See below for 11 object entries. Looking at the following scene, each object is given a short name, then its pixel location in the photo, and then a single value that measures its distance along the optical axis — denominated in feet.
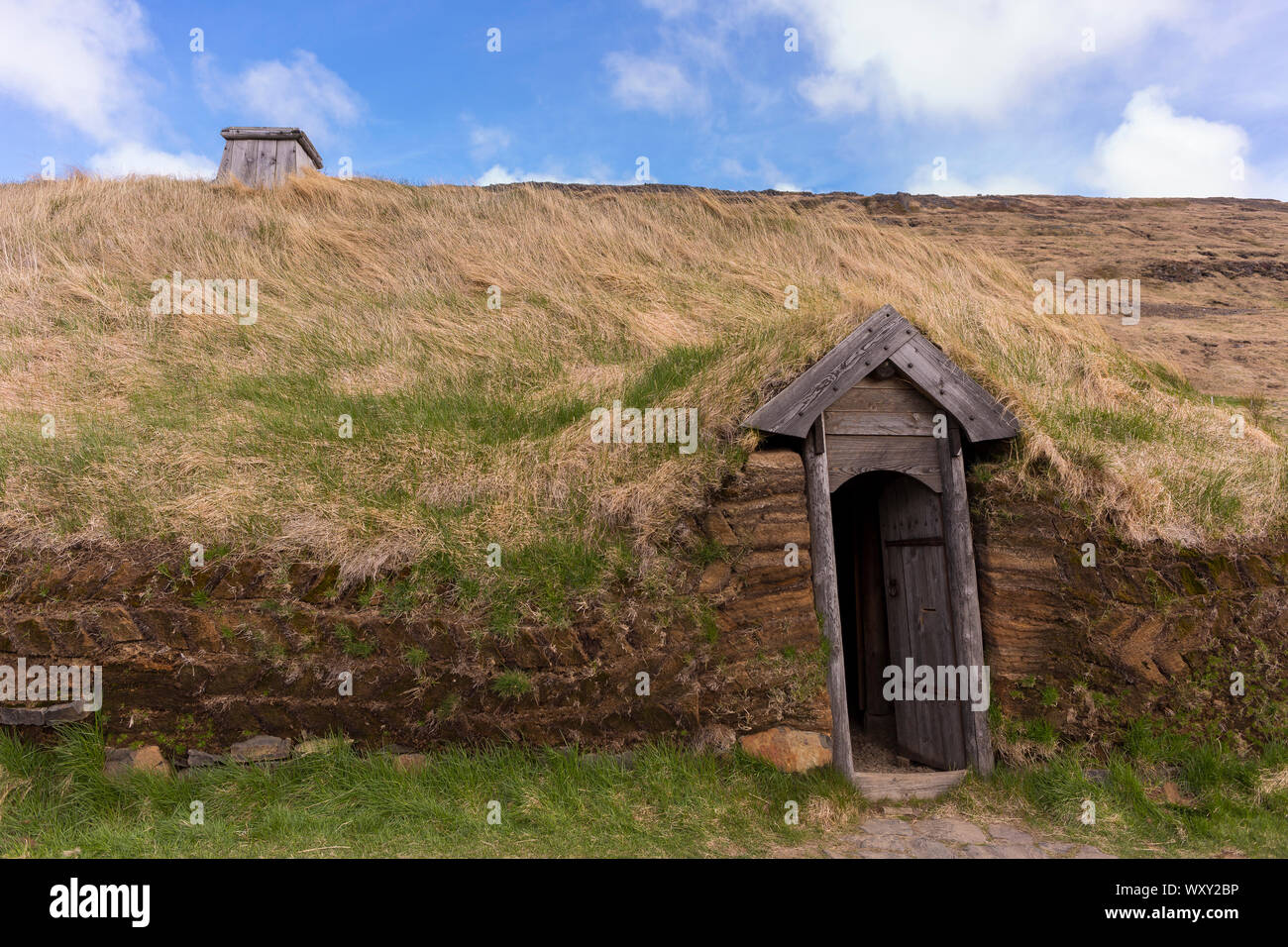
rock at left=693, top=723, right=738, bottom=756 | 18.99
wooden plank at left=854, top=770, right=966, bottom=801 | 19.97
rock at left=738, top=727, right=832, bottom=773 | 19.33
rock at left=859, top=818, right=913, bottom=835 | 18.02
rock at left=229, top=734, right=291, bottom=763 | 17.97
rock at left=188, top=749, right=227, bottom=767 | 17.95
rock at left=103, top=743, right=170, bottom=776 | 17.84
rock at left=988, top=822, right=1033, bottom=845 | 17.72
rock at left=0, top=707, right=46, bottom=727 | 17.79
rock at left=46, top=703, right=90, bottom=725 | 17.84
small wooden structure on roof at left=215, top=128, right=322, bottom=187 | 54.44
